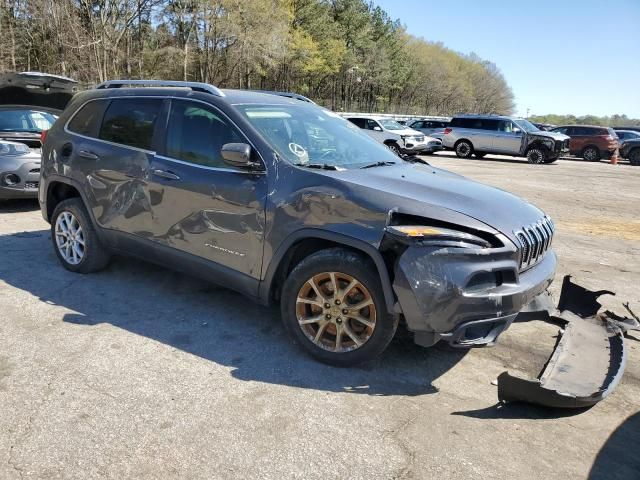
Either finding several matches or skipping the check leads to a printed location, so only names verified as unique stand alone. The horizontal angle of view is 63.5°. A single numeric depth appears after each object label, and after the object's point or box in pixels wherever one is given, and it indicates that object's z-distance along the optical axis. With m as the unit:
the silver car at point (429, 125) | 27.20
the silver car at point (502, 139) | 22.20
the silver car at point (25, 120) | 7.38
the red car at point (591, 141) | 25.44
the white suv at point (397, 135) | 20.72
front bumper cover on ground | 2.96
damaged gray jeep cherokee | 3.04
